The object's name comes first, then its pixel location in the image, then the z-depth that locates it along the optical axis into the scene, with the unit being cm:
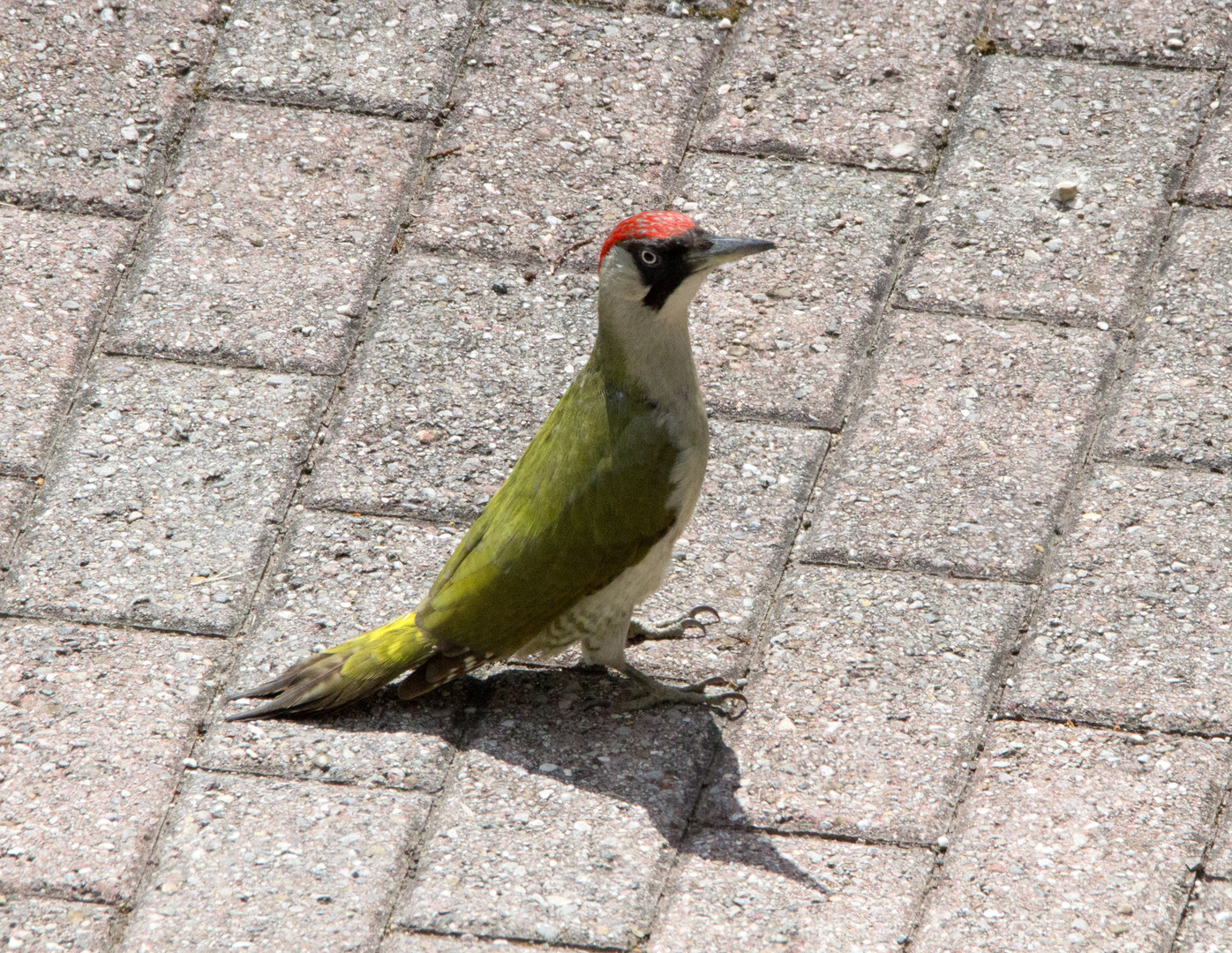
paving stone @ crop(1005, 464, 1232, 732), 767
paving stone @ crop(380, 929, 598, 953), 681
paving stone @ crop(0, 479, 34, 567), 871
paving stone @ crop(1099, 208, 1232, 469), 888
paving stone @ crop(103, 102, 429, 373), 977
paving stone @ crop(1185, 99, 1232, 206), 1016
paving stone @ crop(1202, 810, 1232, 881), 690
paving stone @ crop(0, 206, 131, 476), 929
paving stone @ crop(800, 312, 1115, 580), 851
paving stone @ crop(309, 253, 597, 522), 901
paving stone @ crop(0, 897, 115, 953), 687
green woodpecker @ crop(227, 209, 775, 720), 771
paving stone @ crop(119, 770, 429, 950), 689
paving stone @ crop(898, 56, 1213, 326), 976
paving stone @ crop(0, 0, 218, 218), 1064
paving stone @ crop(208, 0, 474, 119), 1114
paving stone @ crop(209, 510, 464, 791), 767
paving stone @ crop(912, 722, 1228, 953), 675
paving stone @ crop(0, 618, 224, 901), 721
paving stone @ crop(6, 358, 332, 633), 844
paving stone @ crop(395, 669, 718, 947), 696
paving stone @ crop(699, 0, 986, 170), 1071
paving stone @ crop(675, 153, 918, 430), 942
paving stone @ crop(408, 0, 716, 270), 1041
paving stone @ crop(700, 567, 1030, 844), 737
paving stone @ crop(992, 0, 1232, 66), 1095
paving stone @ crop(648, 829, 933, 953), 682
